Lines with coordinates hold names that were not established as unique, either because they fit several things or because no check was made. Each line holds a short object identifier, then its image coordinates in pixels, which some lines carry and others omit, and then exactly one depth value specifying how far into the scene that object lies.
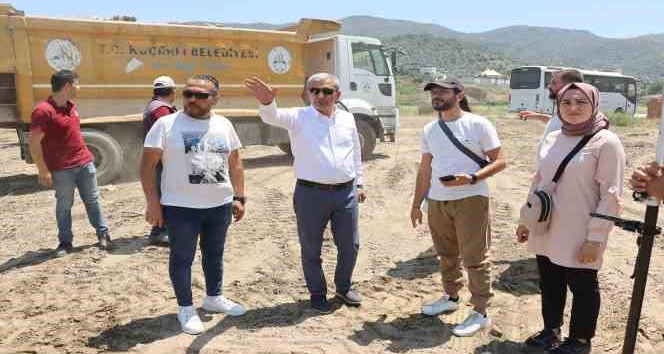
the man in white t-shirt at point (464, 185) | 3.18
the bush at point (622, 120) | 19.75
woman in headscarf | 2.64
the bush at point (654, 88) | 59.88
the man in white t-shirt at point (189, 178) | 3.18
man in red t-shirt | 4.55
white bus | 26.38
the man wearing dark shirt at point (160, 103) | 4.68
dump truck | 7.84
